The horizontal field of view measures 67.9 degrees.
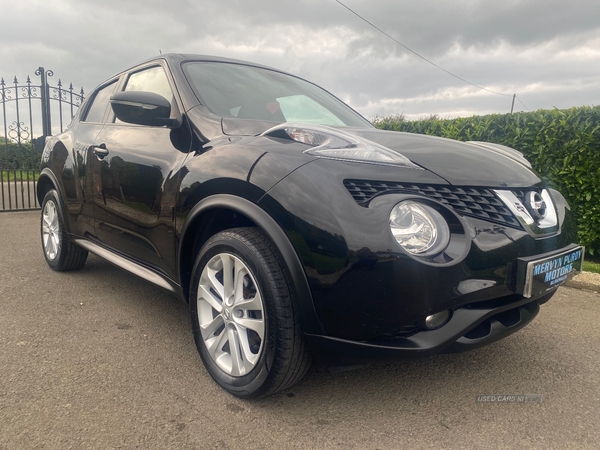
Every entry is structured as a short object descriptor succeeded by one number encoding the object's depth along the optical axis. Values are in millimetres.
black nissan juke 1628
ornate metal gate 7801
